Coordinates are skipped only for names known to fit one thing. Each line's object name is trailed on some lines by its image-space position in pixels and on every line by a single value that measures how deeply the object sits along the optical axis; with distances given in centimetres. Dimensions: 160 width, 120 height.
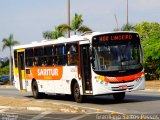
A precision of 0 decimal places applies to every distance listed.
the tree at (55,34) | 5971
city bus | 2091
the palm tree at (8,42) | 7288
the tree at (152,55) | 4547
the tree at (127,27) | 5195
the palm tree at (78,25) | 4728
